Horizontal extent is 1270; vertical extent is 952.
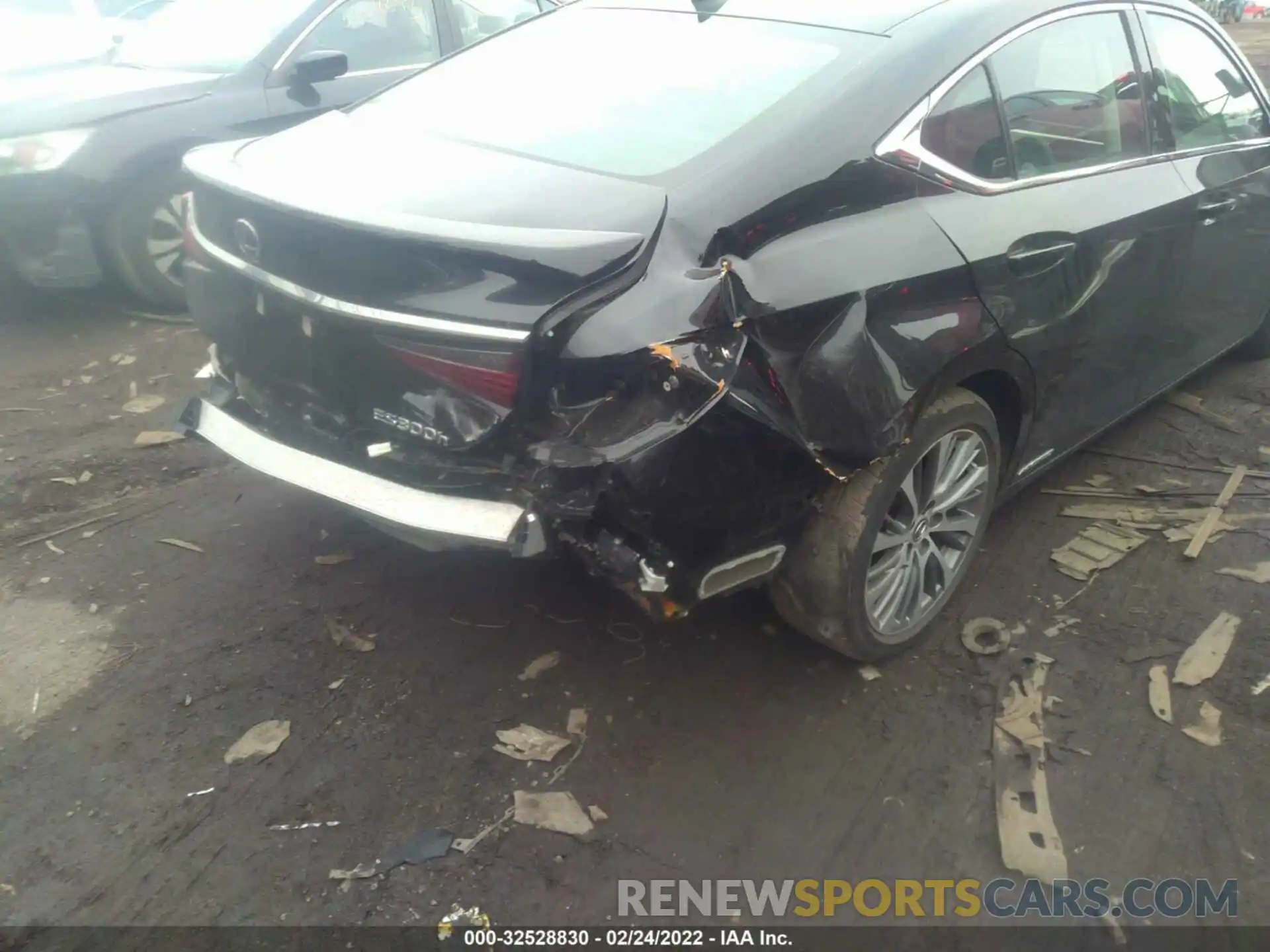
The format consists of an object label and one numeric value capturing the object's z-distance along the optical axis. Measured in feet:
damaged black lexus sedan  7.09
